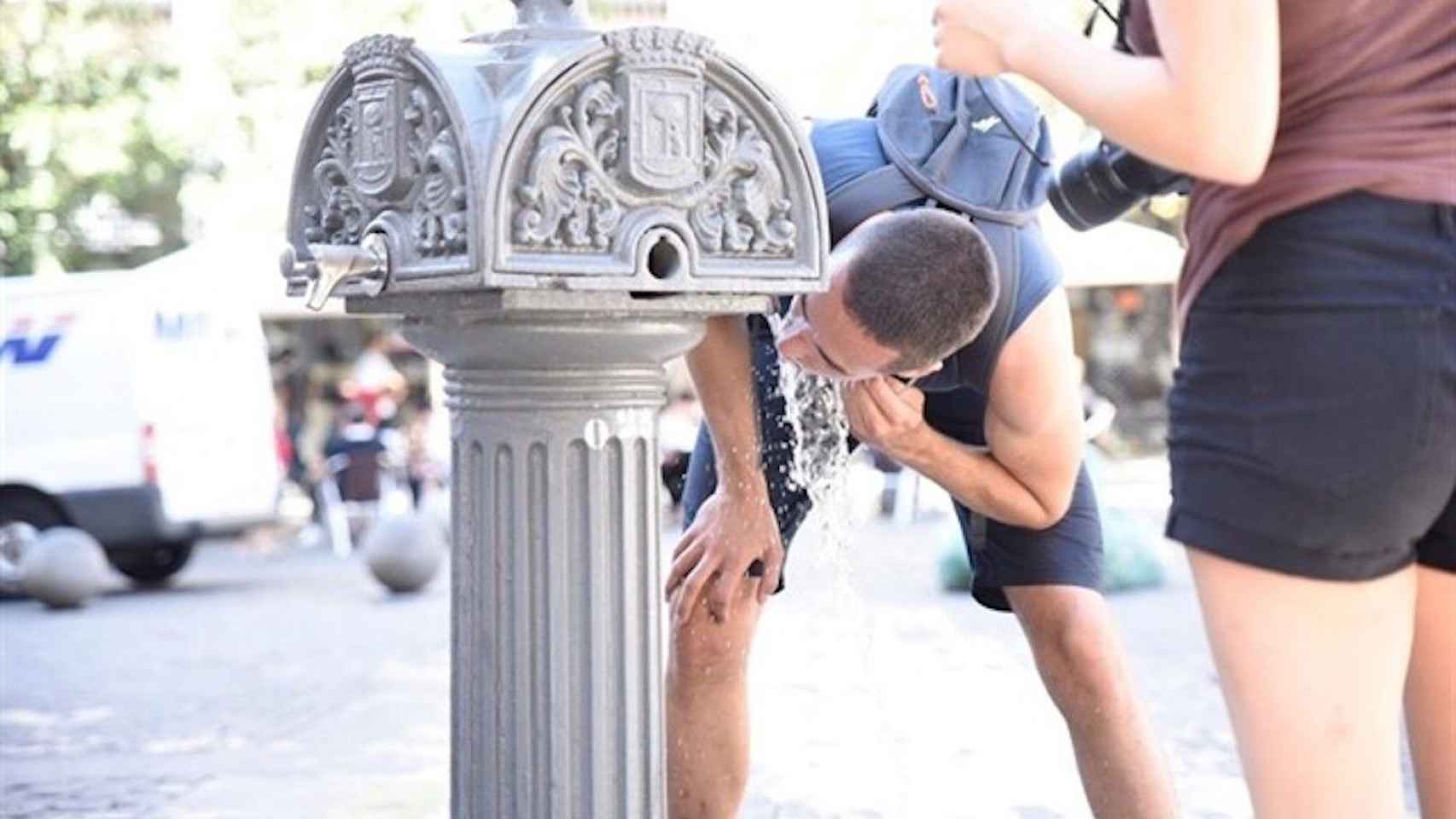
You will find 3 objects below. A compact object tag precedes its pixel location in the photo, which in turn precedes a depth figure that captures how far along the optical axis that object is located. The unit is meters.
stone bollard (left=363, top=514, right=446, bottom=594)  13.43
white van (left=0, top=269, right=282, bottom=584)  14.88
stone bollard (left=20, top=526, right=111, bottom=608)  13.24
